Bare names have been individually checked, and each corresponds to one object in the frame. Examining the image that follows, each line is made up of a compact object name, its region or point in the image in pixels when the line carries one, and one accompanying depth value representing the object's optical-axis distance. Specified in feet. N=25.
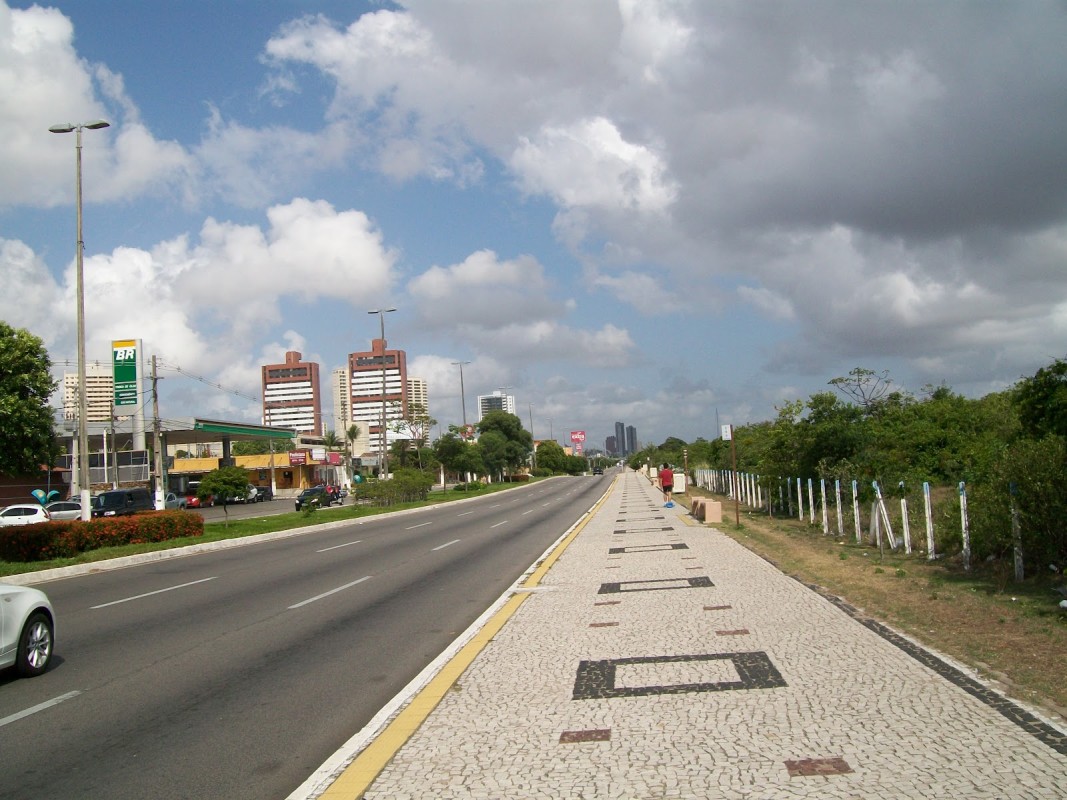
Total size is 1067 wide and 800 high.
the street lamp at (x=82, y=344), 78.18
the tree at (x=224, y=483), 120.26
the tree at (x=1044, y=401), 49.70
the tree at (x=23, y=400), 101.50
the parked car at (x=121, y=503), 133.08
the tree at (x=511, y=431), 404.59
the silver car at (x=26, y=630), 27.94
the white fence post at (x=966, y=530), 41.39
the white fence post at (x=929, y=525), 45.73
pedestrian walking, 133.18
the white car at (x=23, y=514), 122.21
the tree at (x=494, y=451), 351.77
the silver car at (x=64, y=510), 138.92
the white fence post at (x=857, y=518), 60.85
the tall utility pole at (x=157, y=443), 114.63
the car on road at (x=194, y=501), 204.67
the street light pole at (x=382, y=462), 194.41
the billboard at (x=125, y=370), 115.03
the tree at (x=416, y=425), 244.42
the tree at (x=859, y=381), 106.70
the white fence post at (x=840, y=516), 66.90
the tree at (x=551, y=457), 507.30
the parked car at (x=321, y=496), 176.45
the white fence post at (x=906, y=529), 50.26
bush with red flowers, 71.67
